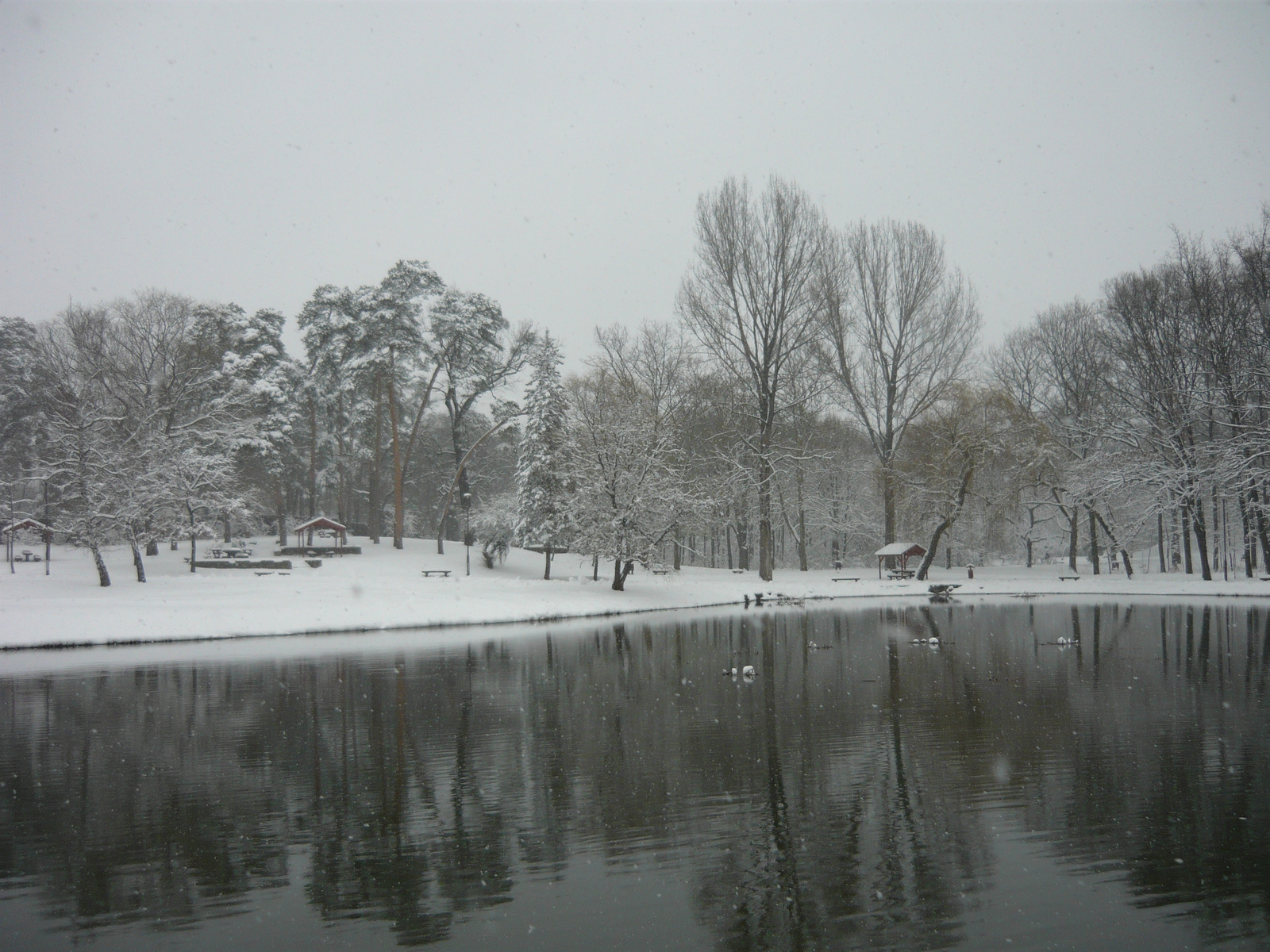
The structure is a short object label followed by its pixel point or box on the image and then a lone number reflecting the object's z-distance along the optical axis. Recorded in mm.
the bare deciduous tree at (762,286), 44562
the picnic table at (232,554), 45938
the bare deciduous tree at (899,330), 49094
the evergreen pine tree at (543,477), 44312
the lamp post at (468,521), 44625
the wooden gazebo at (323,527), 50375
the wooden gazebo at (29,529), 41319
